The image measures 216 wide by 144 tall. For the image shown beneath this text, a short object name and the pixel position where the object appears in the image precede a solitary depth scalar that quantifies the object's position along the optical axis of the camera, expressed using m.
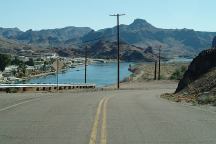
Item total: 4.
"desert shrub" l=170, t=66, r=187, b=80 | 91.44
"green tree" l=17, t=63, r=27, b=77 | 161.15
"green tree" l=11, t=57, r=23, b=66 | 194.00
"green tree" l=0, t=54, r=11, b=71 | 154.50
